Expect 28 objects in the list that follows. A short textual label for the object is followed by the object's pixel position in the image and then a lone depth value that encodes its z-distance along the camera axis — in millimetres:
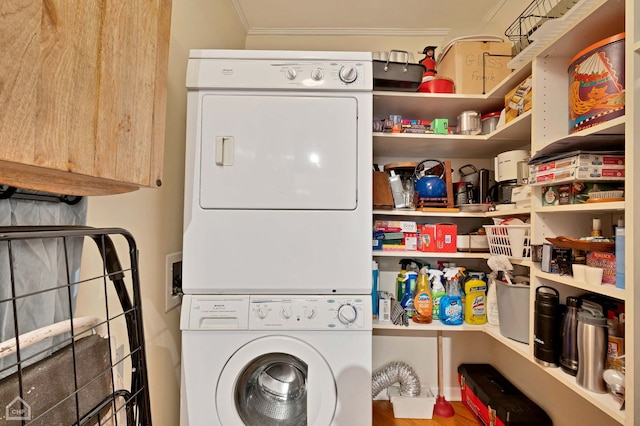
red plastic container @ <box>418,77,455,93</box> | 1672
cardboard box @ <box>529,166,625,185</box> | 891
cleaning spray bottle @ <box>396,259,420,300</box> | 1811
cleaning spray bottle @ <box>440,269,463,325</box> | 1606
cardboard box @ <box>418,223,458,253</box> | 1686
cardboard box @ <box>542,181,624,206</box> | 954
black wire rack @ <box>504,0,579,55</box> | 1314
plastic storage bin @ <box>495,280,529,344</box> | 1244
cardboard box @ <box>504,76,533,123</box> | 1246
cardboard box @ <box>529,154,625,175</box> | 893
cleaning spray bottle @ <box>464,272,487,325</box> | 1591
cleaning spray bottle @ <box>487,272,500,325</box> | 1472
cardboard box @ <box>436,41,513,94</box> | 1663
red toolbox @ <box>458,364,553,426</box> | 1416
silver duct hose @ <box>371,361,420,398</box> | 1809
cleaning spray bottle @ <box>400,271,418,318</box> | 1705
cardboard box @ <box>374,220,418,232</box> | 1731
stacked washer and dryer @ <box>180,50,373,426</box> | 1249
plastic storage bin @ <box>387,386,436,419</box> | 1706
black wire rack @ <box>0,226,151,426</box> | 556
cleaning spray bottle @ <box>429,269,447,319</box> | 1682
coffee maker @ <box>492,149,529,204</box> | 1360
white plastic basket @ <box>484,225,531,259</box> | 1298
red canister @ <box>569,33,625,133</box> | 849
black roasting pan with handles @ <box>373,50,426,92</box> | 1535
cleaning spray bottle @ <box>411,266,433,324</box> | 1632
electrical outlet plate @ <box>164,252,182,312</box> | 1330
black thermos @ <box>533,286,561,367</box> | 1050
